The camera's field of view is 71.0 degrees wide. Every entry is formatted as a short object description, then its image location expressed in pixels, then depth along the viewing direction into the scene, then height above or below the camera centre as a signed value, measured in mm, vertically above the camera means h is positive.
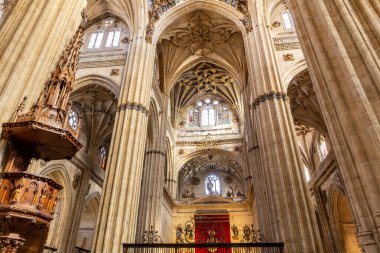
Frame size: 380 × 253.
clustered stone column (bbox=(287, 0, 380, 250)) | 3697 +2733
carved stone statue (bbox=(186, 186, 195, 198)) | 24456 +7374
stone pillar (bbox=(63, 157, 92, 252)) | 14594 +4035
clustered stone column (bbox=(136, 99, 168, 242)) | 13236 +4546
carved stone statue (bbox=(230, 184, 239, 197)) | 25234 +7870
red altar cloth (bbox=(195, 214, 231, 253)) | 20391 +4358
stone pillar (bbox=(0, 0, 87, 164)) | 6112 +5340
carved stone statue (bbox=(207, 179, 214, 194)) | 27172 +8685
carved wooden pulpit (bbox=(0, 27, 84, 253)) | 5160 +2806
